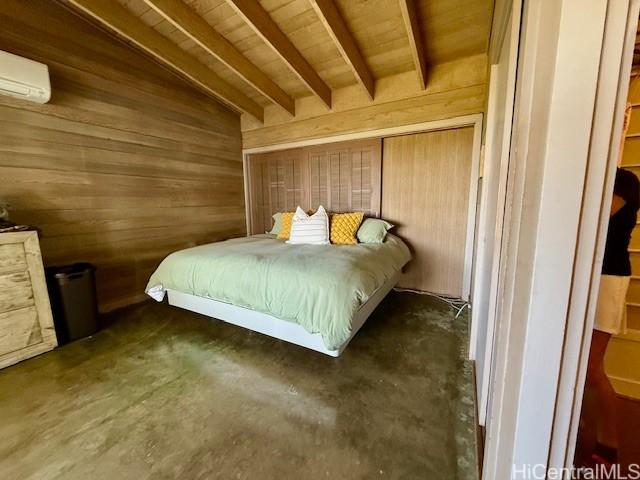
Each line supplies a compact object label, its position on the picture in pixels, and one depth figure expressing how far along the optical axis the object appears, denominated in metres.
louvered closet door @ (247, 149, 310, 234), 3.59
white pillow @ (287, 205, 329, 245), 2.66
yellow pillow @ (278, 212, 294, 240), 3.02
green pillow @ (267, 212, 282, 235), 3.36
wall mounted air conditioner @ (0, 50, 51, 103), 1.80
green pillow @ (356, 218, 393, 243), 2.72
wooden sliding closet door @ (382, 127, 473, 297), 2.71
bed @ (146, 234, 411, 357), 1.58
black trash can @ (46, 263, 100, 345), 2.00
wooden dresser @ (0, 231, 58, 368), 1.71
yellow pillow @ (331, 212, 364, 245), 2.71
